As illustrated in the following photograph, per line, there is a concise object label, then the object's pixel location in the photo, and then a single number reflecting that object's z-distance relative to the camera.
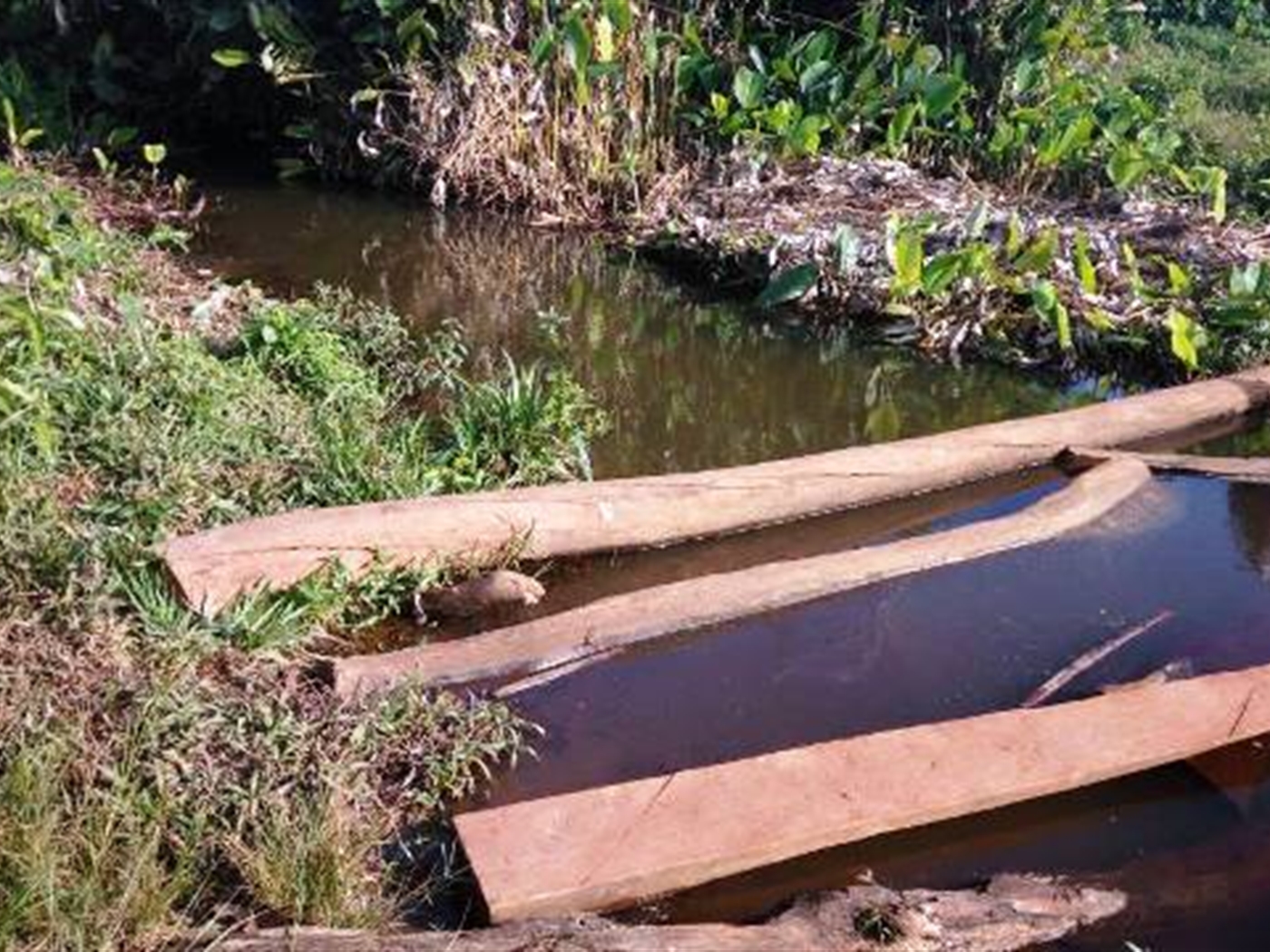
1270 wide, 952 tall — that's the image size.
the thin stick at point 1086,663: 4.26
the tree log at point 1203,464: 5.82
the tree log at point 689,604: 4.10
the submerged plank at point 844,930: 2.92
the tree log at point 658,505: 4.22
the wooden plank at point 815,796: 3.22
